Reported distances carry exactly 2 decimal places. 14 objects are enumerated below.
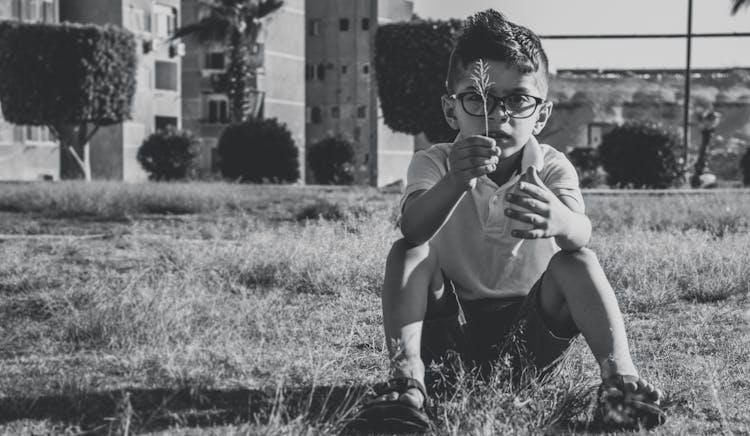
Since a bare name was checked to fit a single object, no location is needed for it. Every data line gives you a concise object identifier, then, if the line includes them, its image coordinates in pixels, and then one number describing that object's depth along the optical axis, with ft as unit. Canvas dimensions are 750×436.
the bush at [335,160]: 128.47
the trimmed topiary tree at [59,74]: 110.73
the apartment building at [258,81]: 174.60
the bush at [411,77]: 122.31
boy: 9.73
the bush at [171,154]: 122.83
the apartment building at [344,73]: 199.31
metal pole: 89.40
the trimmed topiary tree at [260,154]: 115.14
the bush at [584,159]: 143.14
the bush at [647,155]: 97.81
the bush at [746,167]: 123.54
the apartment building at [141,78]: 144.97
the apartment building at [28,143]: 129.70
